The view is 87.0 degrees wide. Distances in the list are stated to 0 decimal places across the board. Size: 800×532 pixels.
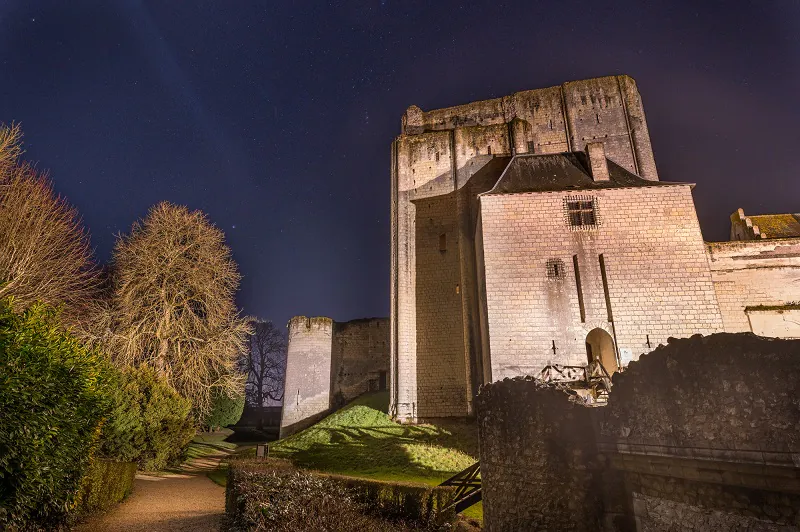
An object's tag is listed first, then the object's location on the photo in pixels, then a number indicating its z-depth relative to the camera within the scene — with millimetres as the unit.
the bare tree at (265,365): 36753
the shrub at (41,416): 5711
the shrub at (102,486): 7967
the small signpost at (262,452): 11965
